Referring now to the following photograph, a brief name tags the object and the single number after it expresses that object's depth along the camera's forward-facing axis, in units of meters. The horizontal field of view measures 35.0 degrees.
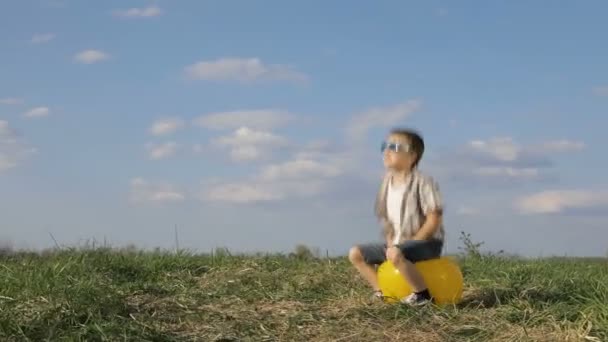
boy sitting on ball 7.52
